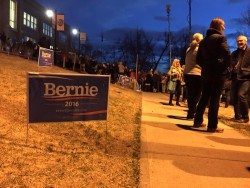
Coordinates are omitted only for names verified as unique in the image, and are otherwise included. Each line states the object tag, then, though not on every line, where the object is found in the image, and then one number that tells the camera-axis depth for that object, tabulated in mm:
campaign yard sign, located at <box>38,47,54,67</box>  8394
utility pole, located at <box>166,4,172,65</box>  21513
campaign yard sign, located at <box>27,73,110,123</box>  2995
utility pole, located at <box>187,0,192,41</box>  16440
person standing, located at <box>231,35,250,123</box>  5325
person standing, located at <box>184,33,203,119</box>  4982
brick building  22570
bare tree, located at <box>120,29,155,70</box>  42579
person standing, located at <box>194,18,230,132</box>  4159
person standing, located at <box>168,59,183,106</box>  7363
